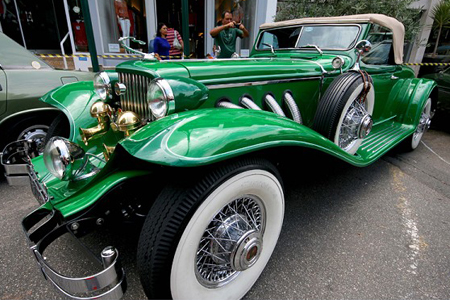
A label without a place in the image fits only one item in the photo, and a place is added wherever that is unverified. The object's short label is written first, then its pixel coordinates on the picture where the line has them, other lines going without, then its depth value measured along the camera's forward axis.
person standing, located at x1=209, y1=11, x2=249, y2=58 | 3.93
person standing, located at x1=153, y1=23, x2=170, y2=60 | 4.99
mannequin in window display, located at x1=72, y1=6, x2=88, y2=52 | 7.52
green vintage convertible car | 1.21
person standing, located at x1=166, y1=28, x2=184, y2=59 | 5.41
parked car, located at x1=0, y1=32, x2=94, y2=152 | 2.77
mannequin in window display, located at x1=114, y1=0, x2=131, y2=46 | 7.52
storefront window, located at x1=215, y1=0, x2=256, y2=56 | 8.26
